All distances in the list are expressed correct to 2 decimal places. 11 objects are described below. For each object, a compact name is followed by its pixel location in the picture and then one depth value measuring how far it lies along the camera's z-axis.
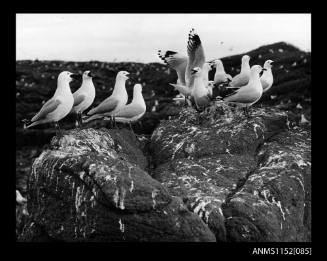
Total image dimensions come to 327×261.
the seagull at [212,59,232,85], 18.86
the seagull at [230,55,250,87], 17.91
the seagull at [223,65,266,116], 16.17
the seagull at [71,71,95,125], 15.48
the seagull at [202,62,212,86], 17.89
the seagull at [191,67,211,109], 16.56
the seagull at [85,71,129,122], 15.38
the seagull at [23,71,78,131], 14.31
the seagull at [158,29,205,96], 18.61
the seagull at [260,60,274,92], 18.27
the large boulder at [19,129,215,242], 12.17
